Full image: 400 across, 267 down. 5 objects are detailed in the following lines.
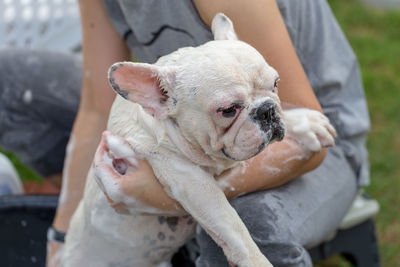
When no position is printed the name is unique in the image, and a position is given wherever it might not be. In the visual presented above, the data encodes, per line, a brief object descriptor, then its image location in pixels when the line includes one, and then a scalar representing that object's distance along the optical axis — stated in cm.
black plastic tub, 276
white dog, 213
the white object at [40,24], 373
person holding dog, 231
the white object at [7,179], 292
